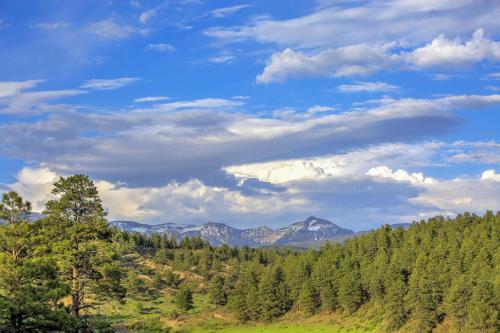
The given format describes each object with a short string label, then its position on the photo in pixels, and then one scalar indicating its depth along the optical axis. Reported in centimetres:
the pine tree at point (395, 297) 14481
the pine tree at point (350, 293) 16750
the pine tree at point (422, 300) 13675
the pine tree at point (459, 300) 12888
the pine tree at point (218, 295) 18512
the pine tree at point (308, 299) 17312
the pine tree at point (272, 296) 17325
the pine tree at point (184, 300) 18000
